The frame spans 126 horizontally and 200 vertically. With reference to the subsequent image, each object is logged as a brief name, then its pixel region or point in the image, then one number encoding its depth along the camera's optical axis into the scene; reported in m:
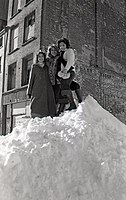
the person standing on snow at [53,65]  5.27
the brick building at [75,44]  13.30
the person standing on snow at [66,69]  5.23
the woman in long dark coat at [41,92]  5.12
